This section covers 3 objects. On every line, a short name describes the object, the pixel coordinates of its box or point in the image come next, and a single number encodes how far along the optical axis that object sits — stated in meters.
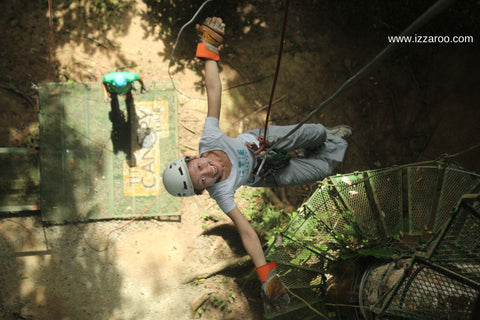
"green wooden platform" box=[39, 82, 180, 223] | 5.08
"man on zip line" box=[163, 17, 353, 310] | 3.16
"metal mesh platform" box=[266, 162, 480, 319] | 3.45
